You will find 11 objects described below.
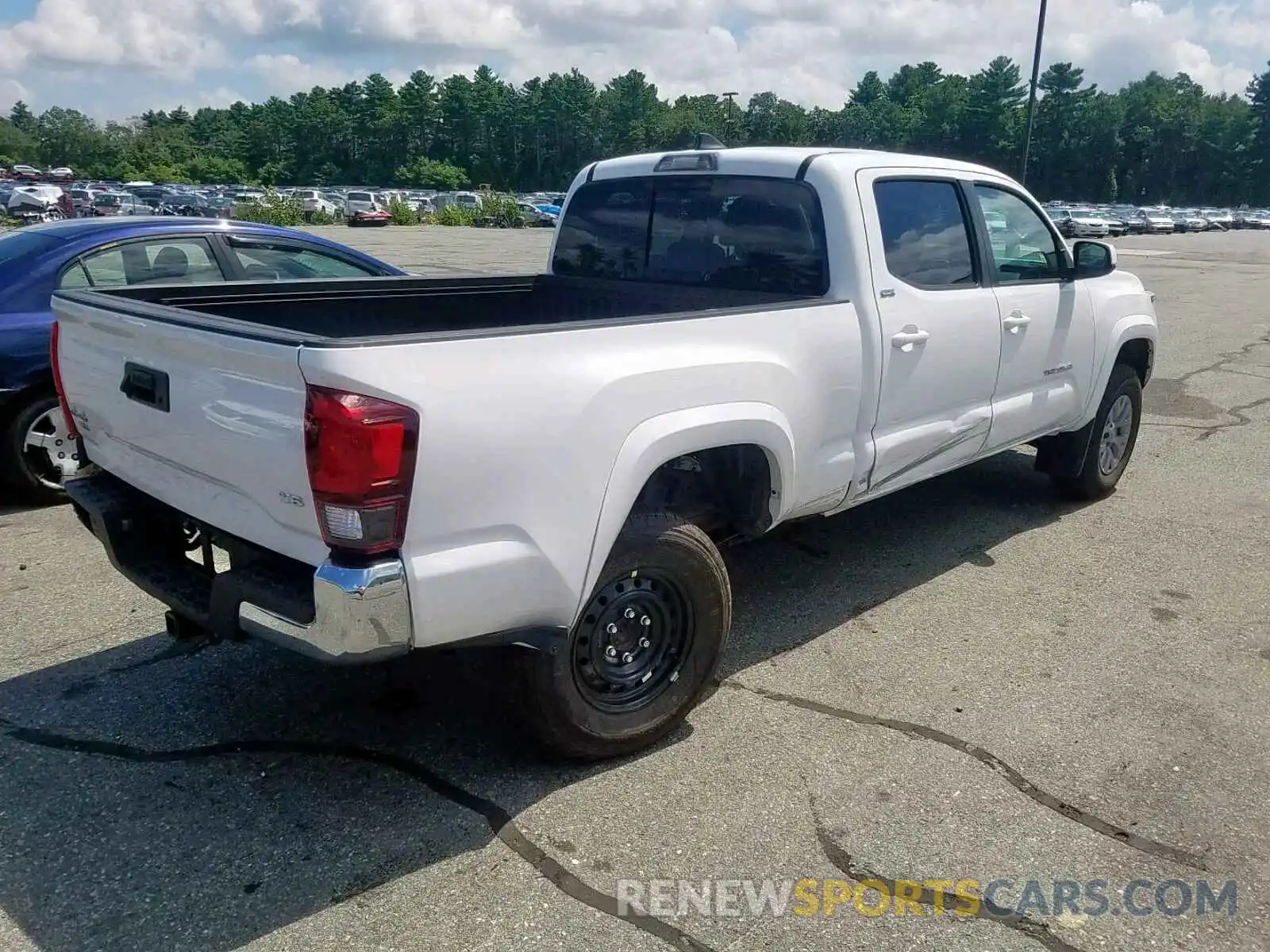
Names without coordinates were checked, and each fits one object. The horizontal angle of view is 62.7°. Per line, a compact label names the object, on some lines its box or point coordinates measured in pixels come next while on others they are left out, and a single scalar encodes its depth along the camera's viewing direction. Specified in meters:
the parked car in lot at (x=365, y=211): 44.97
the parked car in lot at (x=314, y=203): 46.56
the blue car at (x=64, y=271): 5.61
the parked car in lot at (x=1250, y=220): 71.82
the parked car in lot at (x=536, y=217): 48.85
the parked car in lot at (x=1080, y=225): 42.35
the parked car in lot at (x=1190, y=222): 63.53
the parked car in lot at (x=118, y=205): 38.84
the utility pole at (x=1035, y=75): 24.20
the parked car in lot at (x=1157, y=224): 58.91
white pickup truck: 2.67
